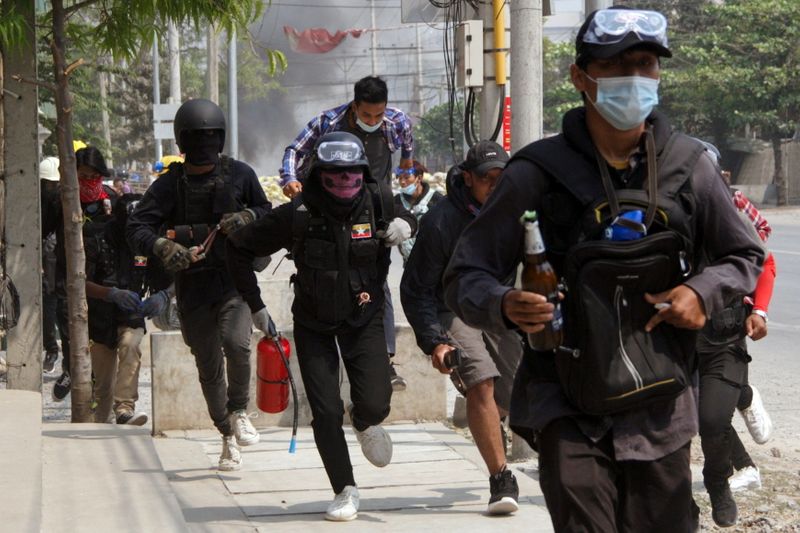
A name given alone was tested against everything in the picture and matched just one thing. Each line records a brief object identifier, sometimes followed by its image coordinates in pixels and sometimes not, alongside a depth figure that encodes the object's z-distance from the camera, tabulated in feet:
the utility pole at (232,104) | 128.82
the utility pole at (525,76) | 40.29
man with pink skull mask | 32.76
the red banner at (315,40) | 439.58
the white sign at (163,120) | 128.34
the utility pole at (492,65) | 45.55
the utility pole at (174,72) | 145.43
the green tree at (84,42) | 40.22
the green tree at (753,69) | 213.54
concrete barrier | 45.35
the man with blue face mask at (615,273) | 17.44
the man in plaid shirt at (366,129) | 42.48
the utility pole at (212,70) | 140.94
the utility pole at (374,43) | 445.35
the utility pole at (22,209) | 41.50
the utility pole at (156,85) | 243.03
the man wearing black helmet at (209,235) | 38.74
